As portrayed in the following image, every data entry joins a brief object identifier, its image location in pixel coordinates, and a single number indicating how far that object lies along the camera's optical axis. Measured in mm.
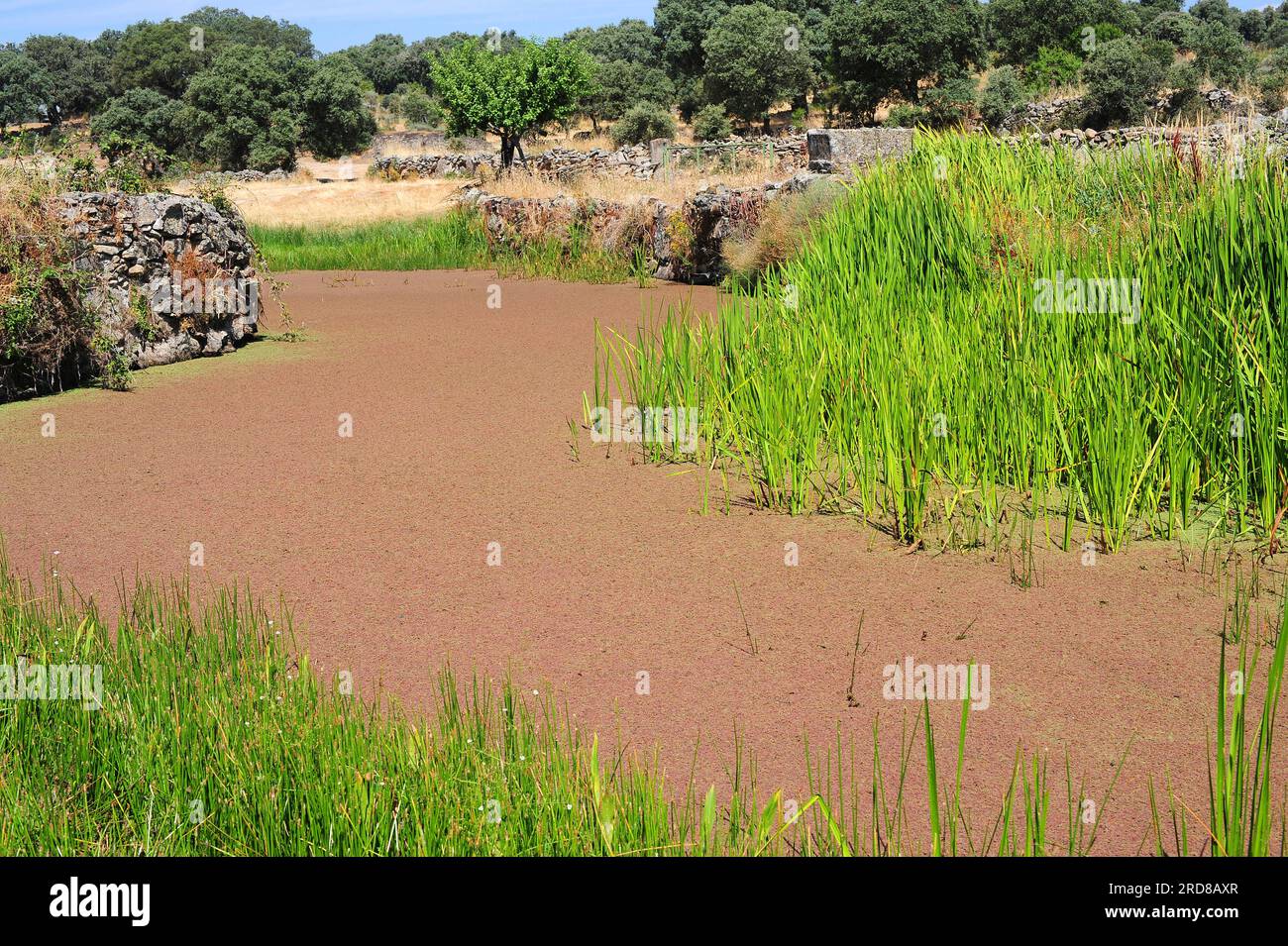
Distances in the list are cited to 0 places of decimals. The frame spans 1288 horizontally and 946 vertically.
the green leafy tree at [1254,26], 47903
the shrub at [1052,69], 33469
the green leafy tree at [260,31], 69250
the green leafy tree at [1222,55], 30031
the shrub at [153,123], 42562
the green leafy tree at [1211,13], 47656
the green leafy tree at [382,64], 66562
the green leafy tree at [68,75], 56031
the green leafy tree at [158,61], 51781
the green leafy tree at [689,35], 45625
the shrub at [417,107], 50969
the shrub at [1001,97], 29672
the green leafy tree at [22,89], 52875
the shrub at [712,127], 36906
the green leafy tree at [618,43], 57562
